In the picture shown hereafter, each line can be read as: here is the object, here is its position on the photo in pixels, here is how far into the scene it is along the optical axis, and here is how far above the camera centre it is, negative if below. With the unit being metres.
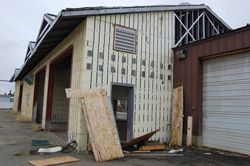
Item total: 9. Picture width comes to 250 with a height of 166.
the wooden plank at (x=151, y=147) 6.16 -1.63
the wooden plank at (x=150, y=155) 5.64 -1.71
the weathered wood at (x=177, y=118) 6.98 -0.74
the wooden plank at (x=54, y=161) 4.68 -1.68
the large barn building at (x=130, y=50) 6.26 +1.68
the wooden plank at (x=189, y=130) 6.76 -1.12
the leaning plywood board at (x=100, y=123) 5.27 -0.79
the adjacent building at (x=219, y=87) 5.92 +0.39
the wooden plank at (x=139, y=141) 6.06 -1.41
